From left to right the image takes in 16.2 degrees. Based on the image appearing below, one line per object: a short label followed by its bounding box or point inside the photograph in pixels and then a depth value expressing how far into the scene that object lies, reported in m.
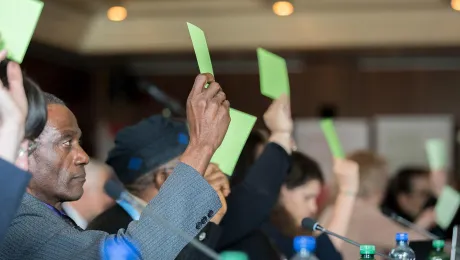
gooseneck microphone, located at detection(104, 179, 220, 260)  4.16
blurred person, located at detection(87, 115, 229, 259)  4.42
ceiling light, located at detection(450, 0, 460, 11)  10.98
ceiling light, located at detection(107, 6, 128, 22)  11.27
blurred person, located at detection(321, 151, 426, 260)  7.34
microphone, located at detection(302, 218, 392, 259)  4.14
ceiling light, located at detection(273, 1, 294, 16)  10.96
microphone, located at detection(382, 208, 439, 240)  5.80
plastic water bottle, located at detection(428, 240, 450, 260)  4.63
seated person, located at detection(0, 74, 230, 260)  3.00
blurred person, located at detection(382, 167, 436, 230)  9.44
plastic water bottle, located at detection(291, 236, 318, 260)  3.19
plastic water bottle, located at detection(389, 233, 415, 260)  4.15
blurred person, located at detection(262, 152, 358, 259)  5.99
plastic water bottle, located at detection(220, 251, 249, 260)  2.53
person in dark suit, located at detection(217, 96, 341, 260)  5.10
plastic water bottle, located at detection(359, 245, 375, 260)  3.74
